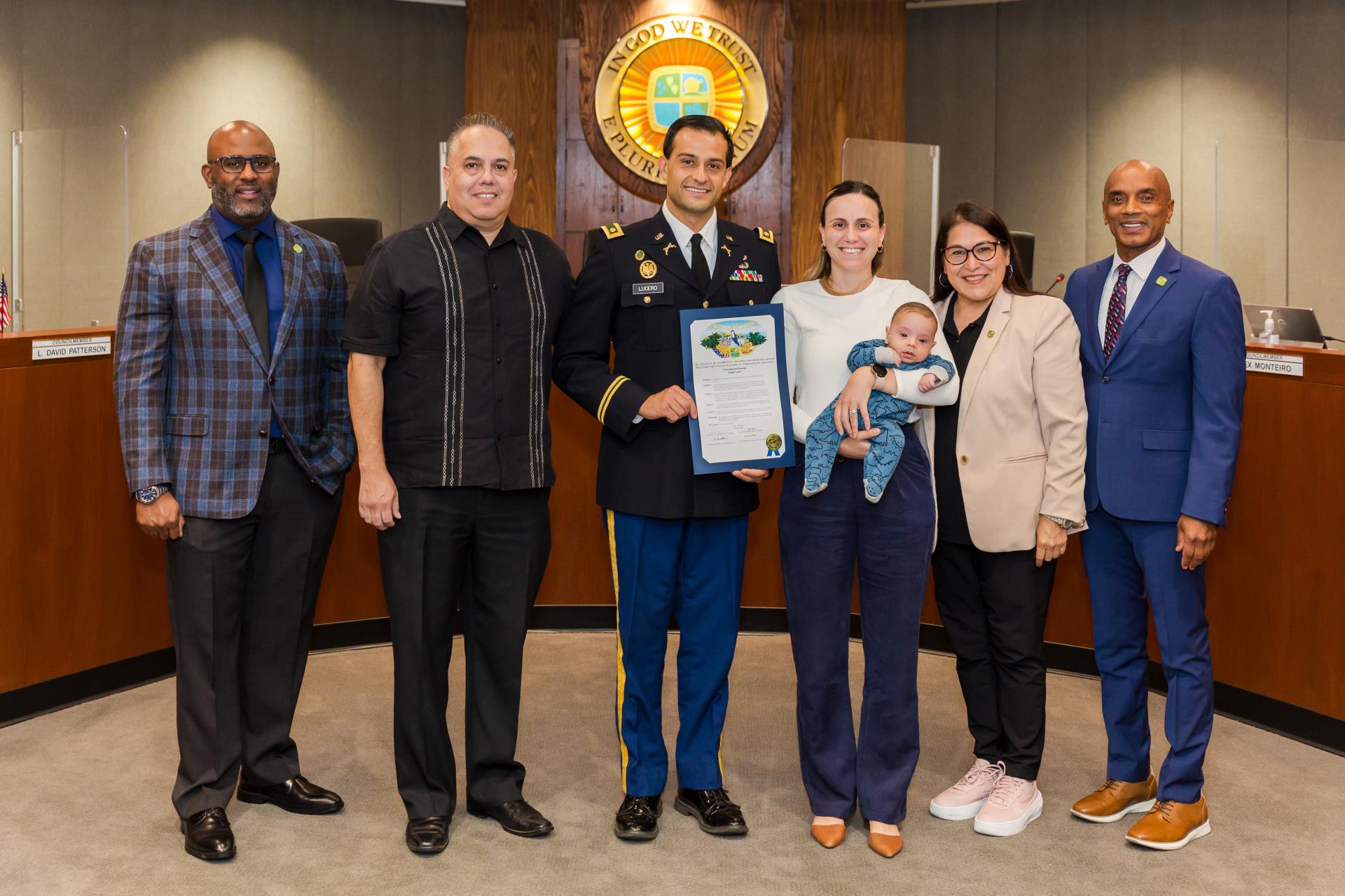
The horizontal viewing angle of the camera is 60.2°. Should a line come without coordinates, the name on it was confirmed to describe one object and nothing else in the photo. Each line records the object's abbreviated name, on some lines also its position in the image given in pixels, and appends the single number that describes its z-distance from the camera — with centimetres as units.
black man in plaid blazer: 291
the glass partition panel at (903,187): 643
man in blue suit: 296
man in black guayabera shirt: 284
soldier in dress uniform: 292
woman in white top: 287
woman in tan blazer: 302
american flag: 430
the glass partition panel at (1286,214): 665
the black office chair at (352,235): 605
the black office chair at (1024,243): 636
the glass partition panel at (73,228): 606
